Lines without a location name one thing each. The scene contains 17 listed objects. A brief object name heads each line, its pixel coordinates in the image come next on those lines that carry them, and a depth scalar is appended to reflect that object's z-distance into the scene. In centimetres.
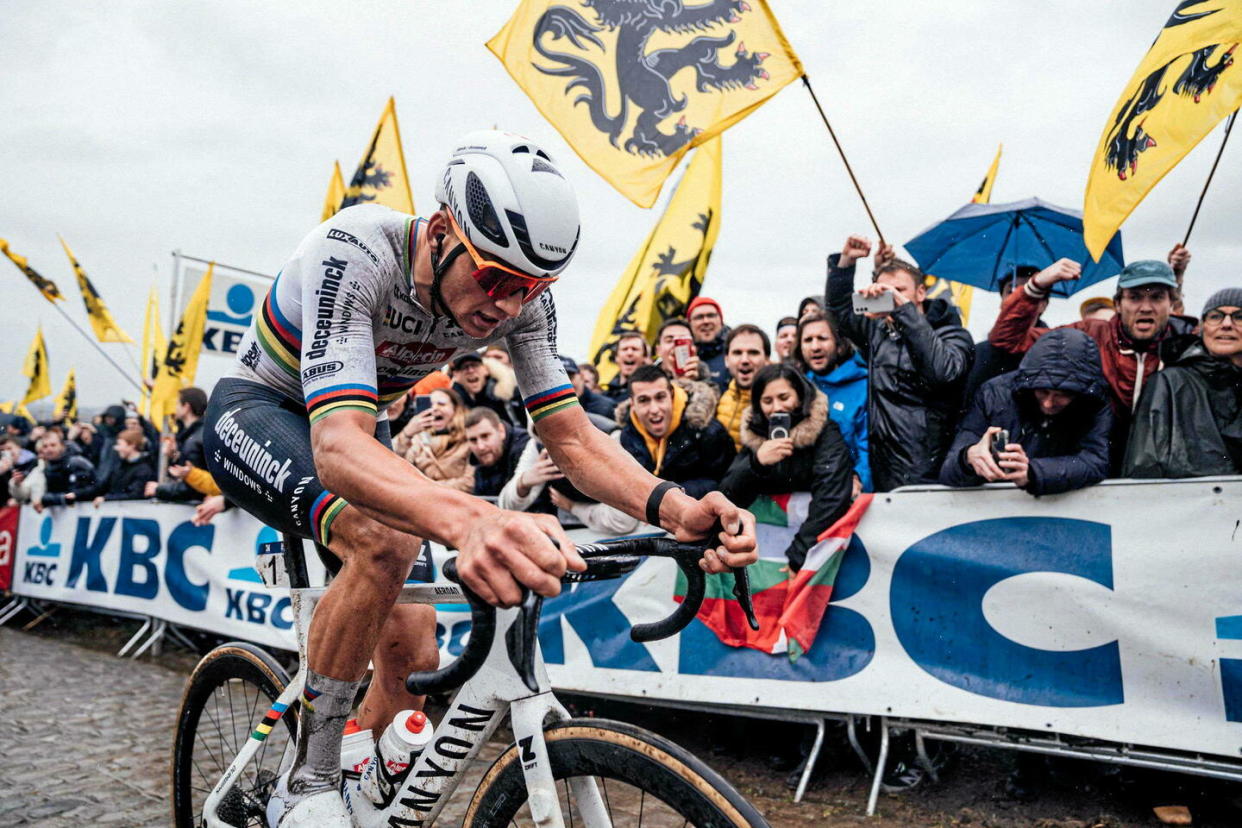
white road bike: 175
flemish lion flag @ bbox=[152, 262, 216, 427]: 1057
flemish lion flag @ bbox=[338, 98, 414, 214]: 956
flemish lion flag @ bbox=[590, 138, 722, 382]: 874
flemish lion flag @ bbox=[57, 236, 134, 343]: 1378
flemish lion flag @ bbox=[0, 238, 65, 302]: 1287
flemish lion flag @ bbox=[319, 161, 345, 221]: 1039
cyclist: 198
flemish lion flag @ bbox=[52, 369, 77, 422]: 1931
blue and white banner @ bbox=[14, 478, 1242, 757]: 375
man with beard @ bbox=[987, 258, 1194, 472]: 462
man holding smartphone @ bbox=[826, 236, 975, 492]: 486
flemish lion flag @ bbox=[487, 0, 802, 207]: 580
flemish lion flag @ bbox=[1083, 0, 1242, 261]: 438
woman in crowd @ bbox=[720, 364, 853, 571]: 470
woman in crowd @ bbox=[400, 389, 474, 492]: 627
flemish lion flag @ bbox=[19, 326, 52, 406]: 1689
